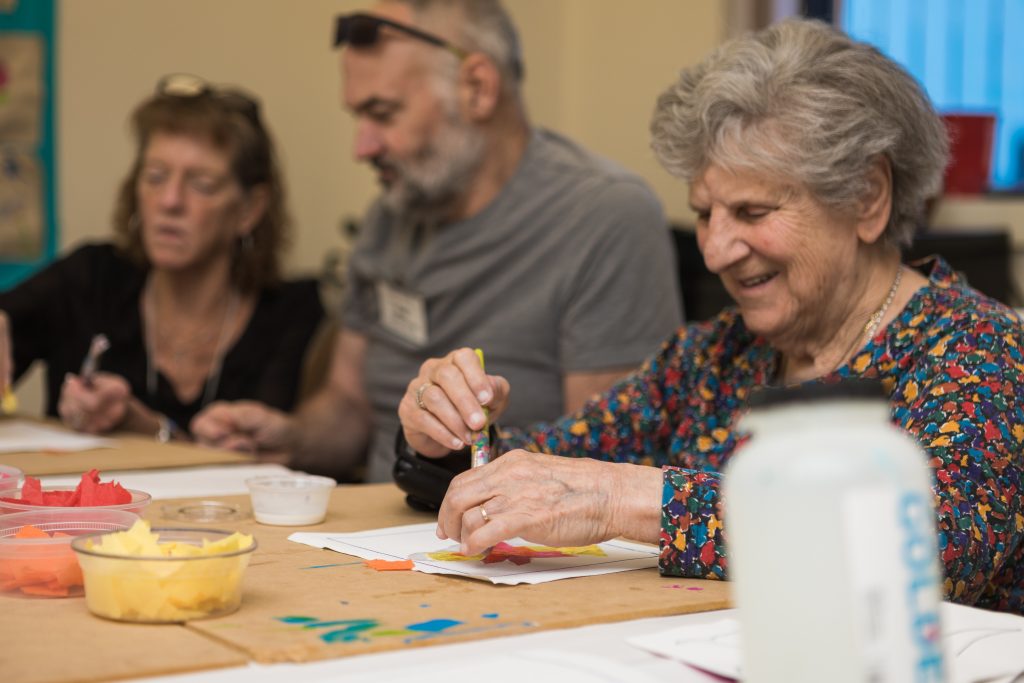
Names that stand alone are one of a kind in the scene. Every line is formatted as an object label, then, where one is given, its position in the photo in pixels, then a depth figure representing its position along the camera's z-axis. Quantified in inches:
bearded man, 108.8
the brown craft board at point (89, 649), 61.8
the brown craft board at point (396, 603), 64.5
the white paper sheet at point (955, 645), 62.9
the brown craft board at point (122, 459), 94.7
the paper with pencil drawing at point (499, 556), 72.6
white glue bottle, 45.5
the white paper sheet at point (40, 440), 102.7
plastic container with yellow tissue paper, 65.2
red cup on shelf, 127.2
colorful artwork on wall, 140.0
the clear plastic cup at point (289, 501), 80.6
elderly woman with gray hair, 73.4
